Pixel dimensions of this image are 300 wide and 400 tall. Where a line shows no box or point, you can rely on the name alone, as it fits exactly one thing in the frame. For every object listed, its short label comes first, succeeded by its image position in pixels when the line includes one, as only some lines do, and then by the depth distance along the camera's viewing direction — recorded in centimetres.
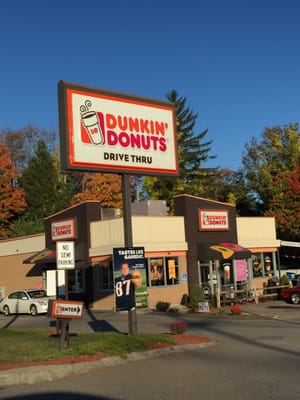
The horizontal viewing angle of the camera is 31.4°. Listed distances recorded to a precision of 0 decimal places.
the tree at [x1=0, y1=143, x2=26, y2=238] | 5309
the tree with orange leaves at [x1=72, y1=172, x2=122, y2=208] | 5600
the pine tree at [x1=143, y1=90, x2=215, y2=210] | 5588
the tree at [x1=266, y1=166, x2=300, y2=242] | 4666
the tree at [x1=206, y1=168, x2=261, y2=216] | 6034
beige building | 3008
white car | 2887
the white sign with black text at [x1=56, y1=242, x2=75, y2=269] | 1281
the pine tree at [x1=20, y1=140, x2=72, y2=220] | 5578
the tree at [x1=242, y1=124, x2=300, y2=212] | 5178
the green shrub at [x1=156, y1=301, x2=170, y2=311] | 2705
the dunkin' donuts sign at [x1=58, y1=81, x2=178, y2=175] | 1405
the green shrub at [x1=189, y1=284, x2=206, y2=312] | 2709
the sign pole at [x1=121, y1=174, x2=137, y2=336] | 1412
